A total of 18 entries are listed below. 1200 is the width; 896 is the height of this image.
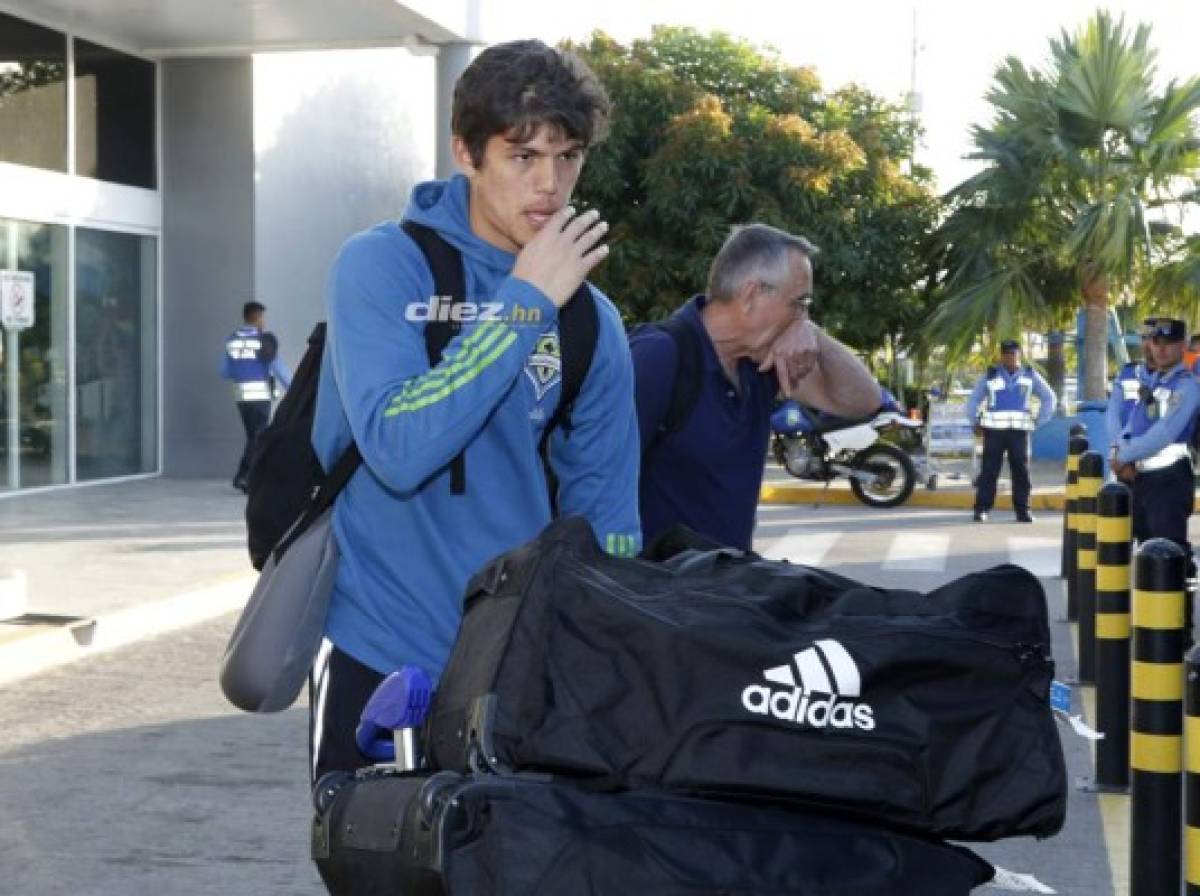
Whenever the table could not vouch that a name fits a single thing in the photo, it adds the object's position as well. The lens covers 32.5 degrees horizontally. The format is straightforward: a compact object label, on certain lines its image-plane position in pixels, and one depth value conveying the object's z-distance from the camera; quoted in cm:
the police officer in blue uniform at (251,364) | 1941
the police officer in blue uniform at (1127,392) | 1209
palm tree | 2267
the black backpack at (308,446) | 287
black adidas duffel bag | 210
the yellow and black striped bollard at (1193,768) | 440
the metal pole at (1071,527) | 1197
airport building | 1883
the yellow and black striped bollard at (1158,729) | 521
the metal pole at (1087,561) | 955
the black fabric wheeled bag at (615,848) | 203
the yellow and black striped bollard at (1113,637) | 719
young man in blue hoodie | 270
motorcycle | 2036
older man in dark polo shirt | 437
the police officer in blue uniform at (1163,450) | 1156
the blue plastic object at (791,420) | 2038
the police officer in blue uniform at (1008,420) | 1895
